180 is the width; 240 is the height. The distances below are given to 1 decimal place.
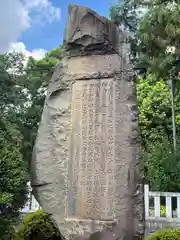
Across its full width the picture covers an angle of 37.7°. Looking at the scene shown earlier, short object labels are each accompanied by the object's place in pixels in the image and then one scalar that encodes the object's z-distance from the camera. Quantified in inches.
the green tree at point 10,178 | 126.7
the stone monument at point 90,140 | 102.3
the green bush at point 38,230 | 146.6
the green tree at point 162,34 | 286.0
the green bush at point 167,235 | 141.5
